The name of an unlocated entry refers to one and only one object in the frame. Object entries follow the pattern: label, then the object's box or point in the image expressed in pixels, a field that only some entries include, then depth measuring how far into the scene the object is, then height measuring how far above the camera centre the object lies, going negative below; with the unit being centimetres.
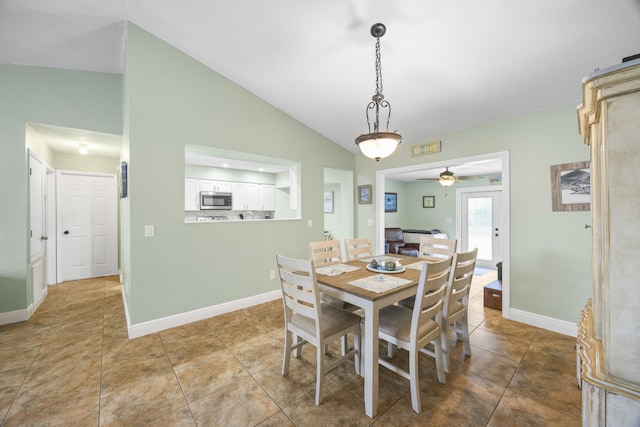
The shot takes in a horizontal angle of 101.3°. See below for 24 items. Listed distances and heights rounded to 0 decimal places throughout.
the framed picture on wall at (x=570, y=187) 254 +26
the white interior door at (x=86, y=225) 453 -21
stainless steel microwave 549 +28
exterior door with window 563 -24
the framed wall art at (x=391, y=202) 691 +29
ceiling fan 437 +60
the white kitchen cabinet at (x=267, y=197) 646 +41
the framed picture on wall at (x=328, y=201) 678 +30
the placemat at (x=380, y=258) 275 -49
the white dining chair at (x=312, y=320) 165 -76
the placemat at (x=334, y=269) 218 -49
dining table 159 -51
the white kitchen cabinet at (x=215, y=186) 560 +61
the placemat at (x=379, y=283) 176 -50
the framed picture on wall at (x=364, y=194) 451 +33
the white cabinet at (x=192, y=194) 541 +41
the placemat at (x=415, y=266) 238 -49
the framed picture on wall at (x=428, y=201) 685 +30
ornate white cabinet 65 -10
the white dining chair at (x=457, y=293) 193 -62
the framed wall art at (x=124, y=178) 282 +39
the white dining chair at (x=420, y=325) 160 -77
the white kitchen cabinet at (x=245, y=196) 604 +41
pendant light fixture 196 +55
